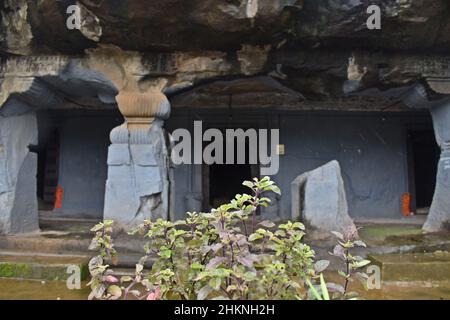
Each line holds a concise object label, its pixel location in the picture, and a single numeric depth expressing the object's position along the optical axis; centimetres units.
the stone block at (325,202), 442
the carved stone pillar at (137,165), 443
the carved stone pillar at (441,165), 481
